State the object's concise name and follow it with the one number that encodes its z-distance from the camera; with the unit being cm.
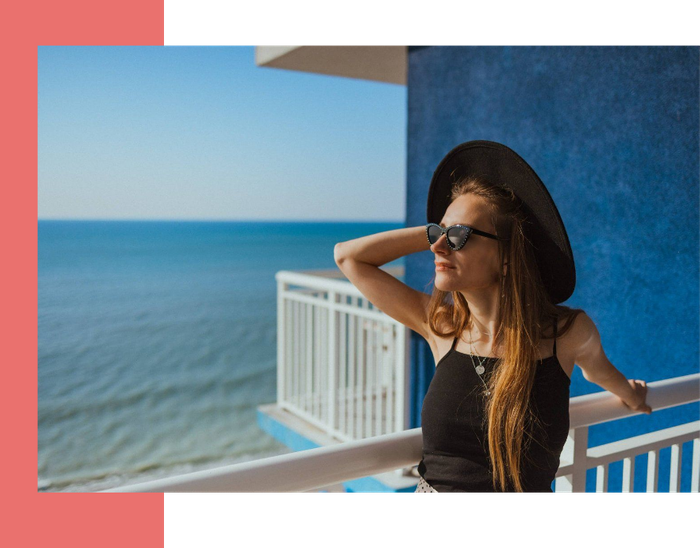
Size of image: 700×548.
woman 145
